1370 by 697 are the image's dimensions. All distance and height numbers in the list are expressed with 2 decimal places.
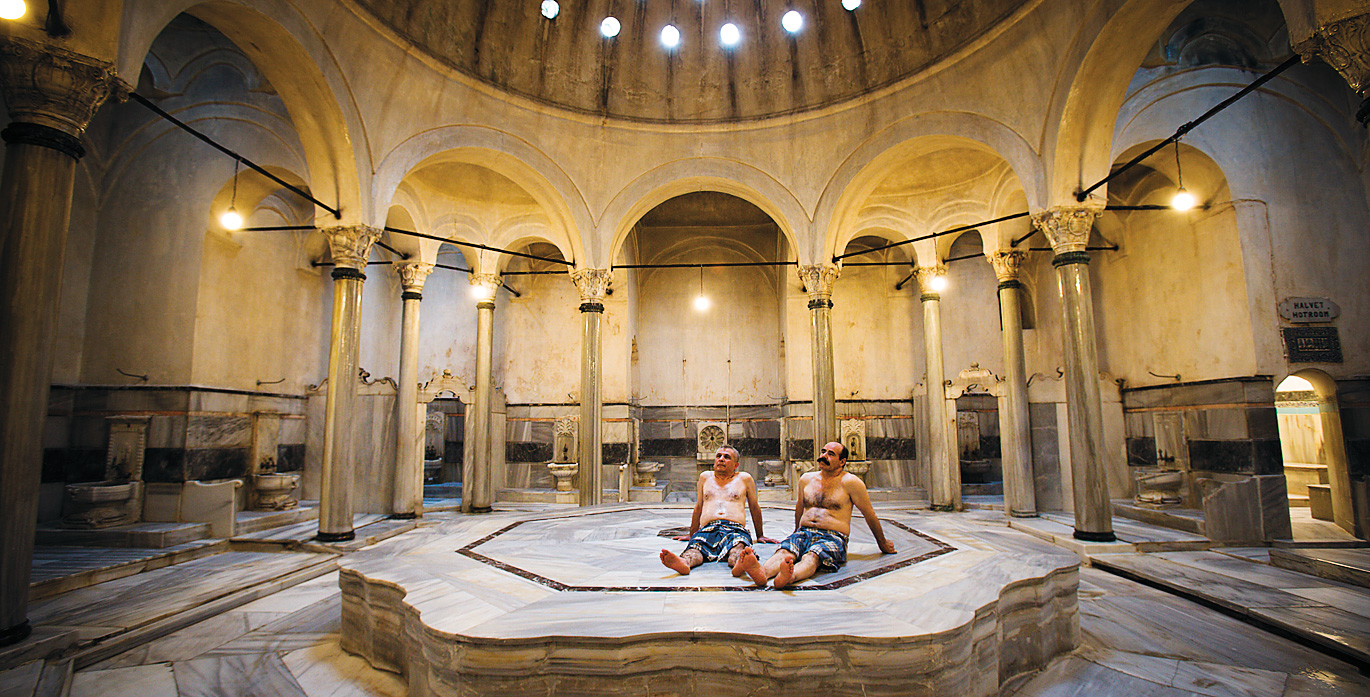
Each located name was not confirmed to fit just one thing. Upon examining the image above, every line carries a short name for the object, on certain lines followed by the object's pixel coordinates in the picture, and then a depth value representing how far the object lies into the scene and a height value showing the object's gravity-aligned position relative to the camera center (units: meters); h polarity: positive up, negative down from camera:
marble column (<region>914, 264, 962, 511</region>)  11.40 +0.14
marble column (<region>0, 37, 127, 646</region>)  4.55 +1.37
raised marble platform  3.51 -1.19
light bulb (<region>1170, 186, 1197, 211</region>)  7.15 +2.60
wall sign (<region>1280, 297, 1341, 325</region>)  8.81 +1.59
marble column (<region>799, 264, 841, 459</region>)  11.15 +1.85
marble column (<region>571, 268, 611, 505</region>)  10.96 +0.79
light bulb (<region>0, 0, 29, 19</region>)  4.46 +3.11
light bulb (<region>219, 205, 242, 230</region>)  7.53 +2.61
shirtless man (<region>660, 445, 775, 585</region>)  5.23 -0.76
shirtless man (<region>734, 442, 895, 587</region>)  4.89 -0.76
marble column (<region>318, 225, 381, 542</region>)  8.27 +0.67
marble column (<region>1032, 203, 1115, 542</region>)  7.87 +0.72
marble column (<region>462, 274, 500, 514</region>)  11.36 +0.32
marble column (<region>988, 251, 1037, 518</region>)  10.11 +0.25
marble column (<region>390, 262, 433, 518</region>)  10.44 +0.25
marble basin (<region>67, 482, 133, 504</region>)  8.08 -0.81
